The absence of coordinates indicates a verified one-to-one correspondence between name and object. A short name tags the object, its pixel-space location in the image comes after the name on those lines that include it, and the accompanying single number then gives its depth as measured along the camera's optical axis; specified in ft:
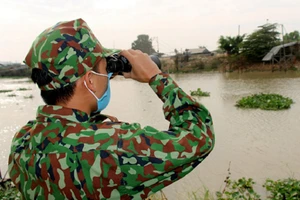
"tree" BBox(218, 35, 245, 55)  93.61
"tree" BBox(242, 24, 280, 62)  83.25
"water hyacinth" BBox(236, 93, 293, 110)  28.98
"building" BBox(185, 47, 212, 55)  126.88
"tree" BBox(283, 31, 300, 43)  142.84
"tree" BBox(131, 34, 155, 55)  172.04
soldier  2.86
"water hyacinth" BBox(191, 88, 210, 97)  40.37
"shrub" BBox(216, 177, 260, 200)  11.14
